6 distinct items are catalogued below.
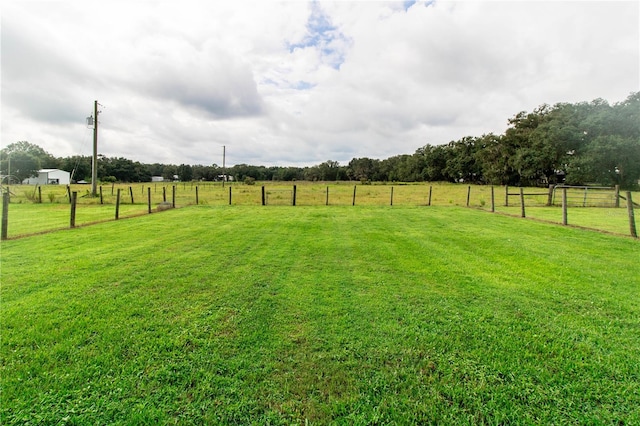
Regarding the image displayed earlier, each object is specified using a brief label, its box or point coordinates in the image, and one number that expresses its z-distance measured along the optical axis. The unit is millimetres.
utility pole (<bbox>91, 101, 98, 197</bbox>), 22648
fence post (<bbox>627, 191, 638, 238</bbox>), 7939
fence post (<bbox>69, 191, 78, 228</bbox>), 8867
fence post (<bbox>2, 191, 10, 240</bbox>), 7012
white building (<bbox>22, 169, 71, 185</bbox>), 66688
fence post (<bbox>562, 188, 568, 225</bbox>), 10078
